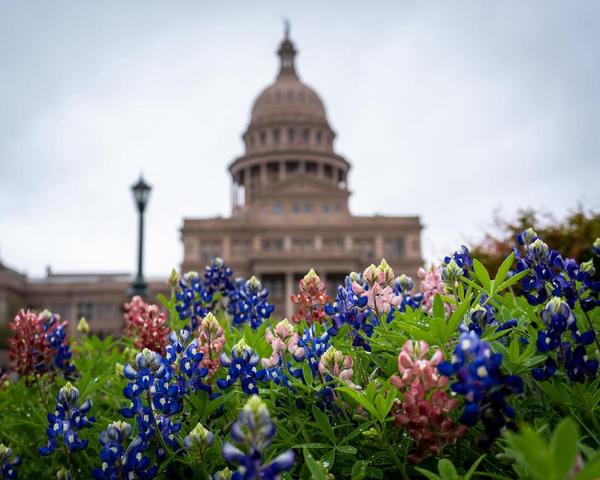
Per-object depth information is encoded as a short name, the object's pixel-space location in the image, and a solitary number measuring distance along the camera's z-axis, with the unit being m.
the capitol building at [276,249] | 57.75
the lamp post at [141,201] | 15.94
